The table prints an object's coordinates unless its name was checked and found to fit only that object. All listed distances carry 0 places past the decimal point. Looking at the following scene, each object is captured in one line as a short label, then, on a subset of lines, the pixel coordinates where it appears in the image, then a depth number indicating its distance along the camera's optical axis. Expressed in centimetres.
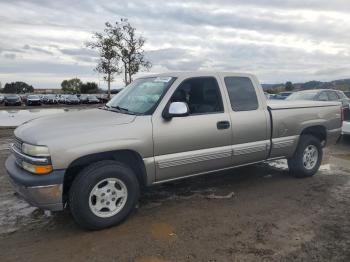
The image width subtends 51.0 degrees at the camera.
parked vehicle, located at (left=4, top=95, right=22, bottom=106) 4394
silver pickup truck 405
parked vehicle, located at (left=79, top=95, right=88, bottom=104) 5131
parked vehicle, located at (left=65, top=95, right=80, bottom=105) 5018
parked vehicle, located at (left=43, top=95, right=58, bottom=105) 5009
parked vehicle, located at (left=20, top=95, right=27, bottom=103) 5238
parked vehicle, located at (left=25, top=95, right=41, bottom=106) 4503
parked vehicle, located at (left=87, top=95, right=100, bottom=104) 5141
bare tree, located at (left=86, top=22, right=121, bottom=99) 4153
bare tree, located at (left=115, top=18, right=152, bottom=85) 4038
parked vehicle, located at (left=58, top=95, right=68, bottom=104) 5126
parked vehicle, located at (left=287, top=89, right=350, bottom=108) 1367
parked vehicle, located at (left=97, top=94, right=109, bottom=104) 5514
